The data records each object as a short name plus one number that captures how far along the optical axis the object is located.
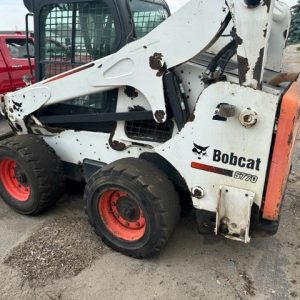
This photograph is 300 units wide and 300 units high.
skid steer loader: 2.12
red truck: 5.64
